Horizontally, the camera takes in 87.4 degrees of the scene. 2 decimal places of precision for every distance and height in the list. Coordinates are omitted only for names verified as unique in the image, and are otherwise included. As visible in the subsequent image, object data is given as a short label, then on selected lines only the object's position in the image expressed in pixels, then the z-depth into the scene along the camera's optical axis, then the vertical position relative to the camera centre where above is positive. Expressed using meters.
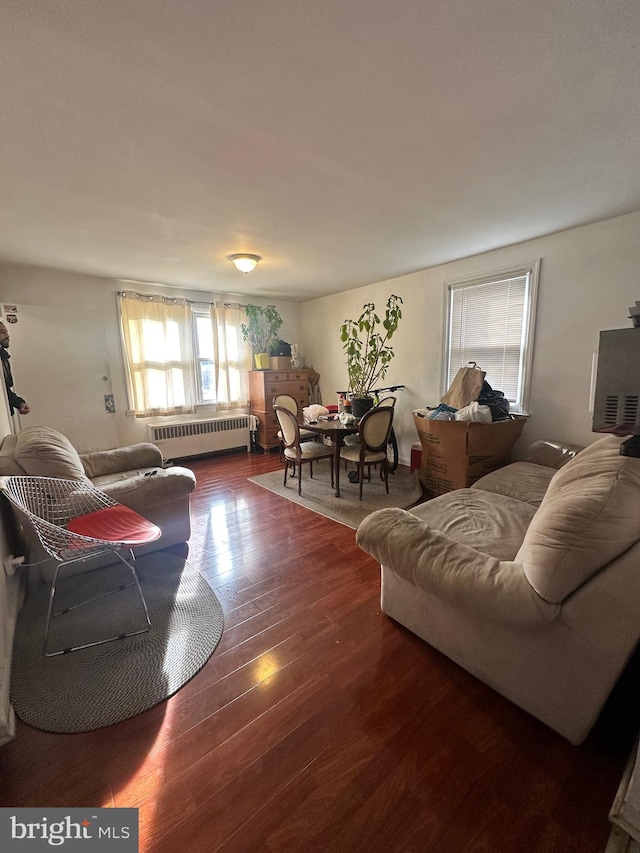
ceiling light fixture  3.17 +1.08
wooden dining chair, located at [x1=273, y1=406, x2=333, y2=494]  3.37 -0.76
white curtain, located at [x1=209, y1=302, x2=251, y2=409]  4.90 +0.29
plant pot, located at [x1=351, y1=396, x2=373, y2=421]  3.62 -0.33
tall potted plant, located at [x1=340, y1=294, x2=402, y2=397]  3.68 +0.24
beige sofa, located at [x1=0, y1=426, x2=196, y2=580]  1.90 -0.70
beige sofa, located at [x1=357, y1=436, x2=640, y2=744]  1.04 -0.75
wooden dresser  5.02 -0.25
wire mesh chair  1.54 -0.76
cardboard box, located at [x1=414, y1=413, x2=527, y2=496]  2.95 -0.68
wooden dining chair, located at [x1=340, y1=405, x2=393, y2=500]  3.10 -0.63
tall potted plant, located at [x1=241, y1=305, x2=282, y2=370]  4.98 +0.67
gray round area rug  1.33 -1.27
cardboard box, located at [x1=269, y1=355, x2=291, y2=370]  5.10 +0.20
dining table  3.24 -0.54
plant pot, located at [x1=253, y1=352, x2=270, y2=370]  5.10 +0.24
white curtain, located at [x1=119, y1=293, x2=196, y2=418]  4.21 +0.29
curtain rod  4.13 +1.02
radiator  4.56 -0.85
